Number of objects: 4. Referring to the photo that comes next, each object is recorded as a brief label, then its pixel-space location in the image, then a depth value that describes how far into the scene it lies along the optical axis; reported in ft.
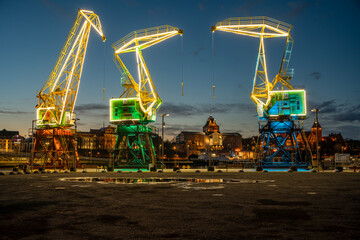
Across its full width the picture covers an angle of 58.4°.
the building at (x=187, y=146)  644.07
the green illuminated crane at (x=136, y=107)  209.87
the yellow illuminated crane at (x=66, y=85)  220.43
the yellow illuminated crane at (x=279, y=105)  212.89
